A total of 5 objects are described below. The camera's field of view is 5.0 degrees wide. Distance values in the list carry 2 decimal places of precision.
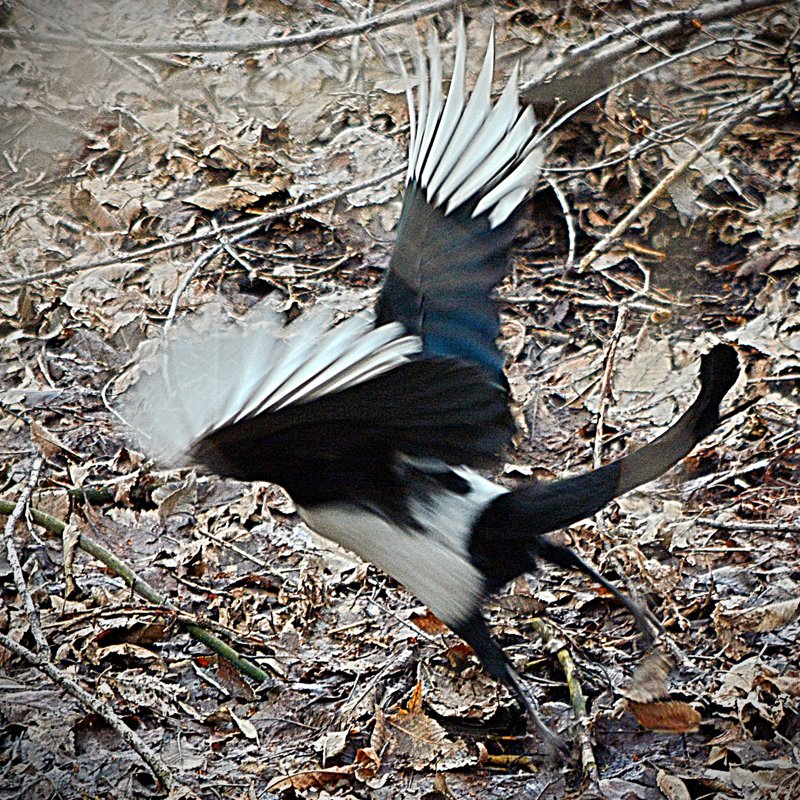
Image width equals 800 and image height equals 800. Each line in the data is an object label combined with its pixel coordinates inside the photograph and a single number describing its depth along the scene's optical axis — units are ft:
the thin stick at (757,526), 18.62
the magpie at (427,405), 17.71
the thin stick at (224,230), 19.02
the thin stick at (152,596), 18.44
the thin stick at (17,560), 18.27
